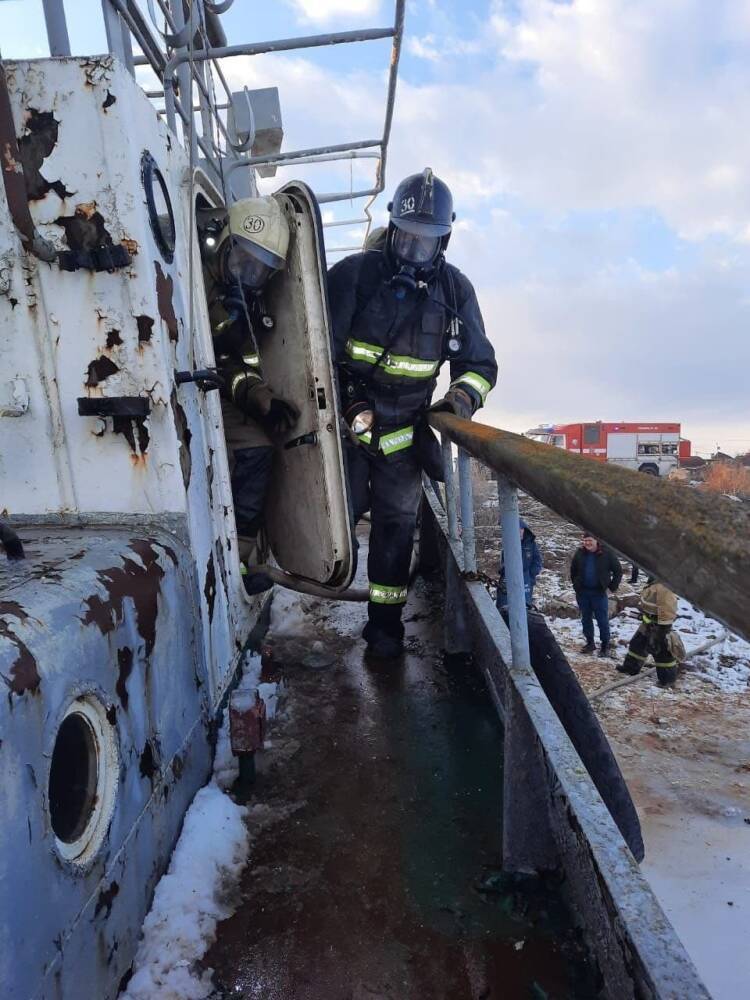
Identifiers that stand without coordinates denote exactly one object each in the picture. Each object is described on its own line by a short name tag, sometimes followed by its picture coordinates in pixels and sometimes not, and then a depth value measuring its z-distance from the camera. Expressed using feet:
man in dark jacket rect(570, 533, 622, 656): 25.16
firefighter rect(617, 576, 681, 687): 22.76
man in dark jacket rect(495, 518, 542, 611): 22.39
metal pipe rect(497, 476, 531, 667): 5.18
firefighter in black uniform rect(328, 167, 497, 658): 9.87
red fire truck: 84.69
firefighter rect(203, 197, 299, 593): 7.86
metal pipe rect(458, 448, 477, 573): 7.71
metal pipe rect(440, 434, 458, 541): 9.86
